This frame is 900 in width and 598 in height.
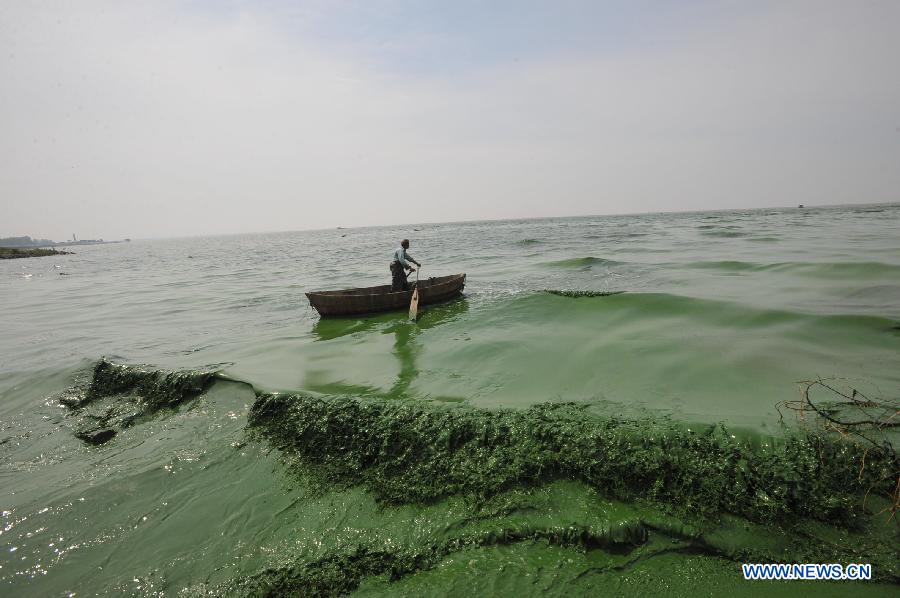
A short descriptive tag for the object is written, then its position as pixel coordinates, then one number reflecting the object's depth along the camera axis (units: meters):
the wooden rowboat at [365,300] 12.77
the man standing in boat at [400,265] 13.55
